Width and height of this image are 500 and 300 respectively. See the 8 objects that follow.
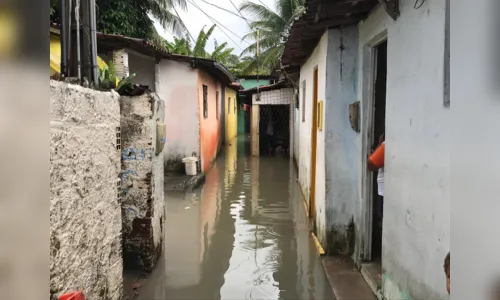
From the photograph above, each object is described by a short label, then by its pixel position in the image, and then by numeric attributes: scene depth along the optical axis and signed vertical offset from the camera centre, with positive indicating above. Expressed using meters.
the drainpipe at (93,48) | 4.11 +0.77
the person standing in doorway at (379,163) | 4.51 -0.40
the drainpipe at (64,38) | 3.62 +0.77
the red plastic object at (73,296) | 2.29 -0.91
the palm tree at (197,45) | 18.98 +3.76
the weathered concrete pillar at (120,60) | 10.15 +1.65
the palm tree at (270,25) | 22.11 +5.60
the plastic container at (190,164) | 12.62 -1.11
